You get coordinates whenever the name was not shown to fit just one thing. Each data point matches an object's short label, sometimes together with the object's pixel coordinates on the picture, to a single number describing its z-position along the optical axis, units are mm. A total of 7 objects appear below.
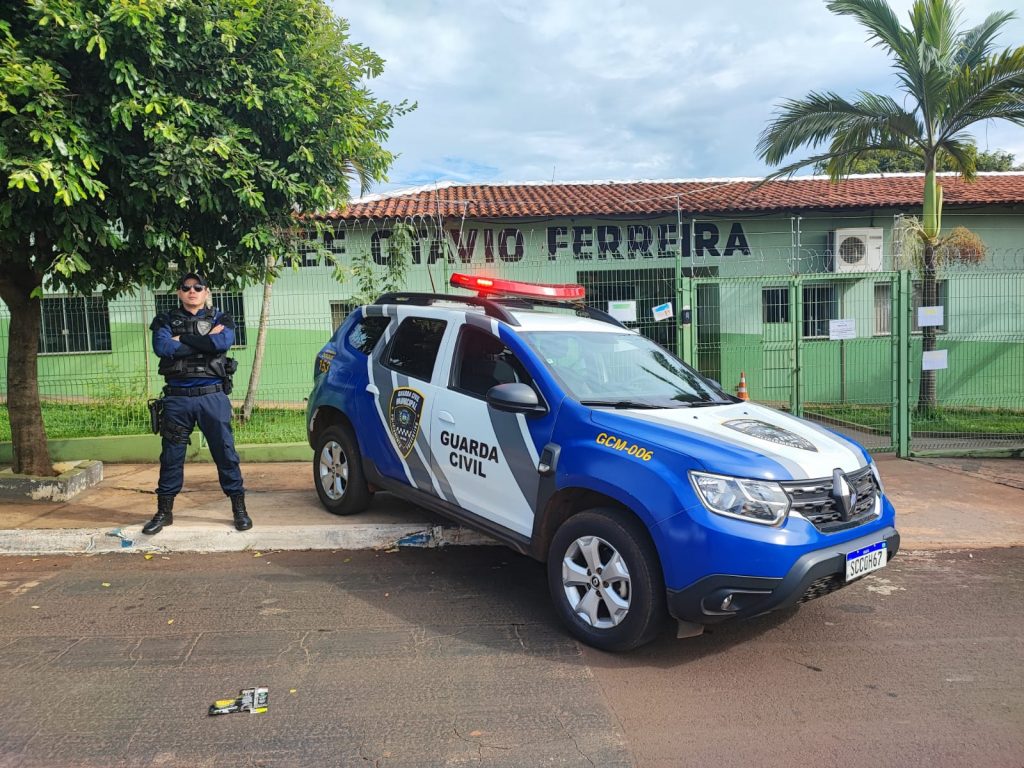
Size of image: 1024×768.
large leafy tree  4844
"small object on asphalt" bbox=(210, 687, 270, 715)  3152
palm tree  9859
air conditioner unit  14570
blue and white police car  3389
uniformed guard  5258
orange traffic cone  8466
